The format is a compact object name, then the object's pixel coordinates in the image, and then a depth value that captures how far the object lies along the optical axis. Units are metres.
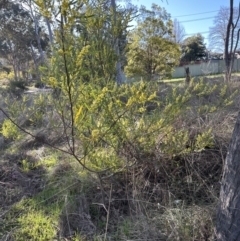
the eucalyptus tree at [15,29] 15.70
